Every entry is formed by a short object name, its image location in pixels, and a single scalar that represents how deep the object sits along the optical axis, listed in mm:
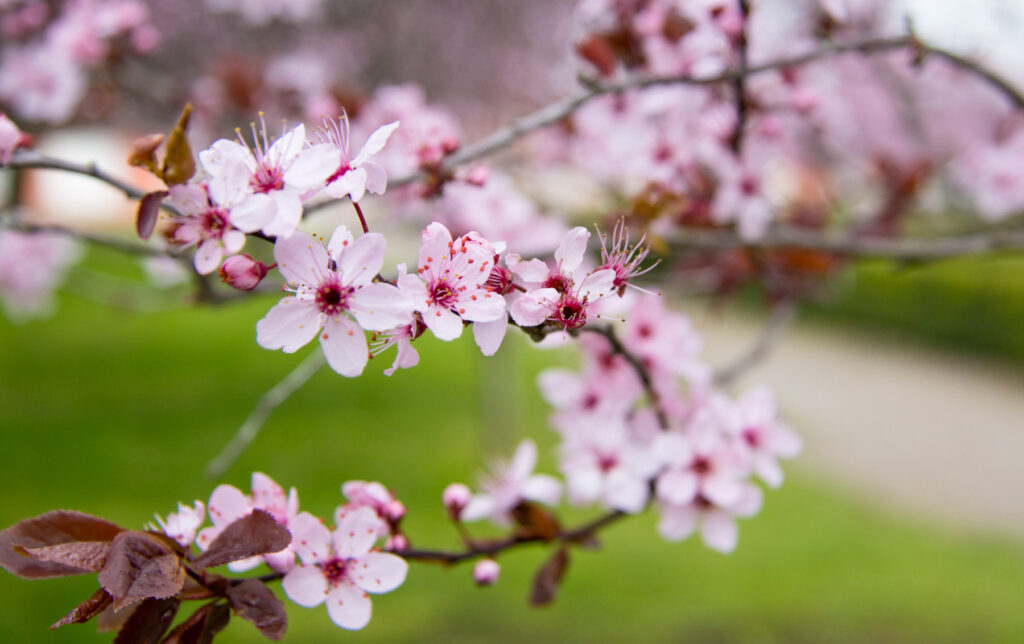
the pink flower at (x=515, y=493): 637
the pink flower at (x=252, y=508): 580
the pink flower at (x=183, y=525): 578
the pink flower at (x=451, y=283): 559
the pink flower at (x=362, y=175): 561
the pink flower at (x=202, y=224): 566
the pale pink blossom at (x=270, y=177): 557
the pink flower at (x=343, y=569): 581
